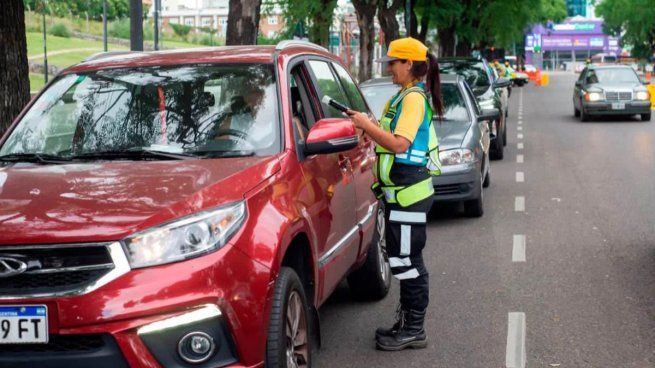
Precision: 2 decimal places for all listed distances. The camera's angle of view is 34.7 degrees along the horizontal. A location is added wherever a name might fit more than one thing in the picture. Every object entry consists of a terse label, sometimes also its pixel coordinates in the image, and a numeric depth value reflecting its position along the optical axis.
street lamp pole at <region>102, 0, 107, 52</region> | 47.95
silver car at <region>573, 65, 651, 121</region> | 27.91
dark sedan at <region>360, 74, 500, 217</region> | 11.27
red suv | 4.06
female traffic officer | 6.03
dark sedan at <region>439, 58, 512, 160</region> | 18.30
